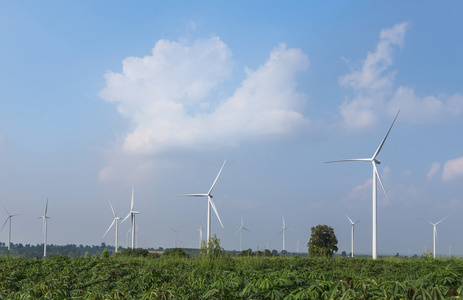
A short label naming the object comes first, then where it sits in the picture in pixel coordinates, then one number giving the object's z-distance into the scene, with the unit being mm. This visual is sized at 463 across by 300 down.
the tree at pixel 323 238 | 55406
